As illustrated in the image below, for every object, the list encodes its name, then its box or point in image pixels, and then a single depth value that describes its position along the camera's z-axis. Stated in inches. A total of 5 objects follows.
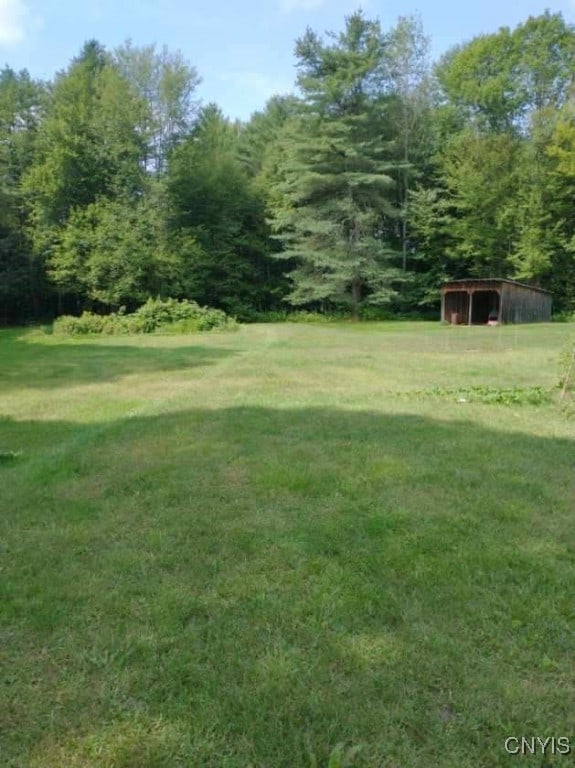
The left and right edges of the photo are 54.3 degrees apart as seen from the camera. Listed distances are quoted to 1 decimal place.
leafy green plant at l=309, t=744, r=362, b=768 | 64.3
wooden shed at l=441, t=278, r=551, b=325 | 983.7
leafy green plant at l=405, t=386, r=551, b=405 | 282.5
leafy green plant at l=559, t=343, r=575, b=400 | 287.6
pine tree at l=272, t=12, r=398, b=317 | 1116.5
